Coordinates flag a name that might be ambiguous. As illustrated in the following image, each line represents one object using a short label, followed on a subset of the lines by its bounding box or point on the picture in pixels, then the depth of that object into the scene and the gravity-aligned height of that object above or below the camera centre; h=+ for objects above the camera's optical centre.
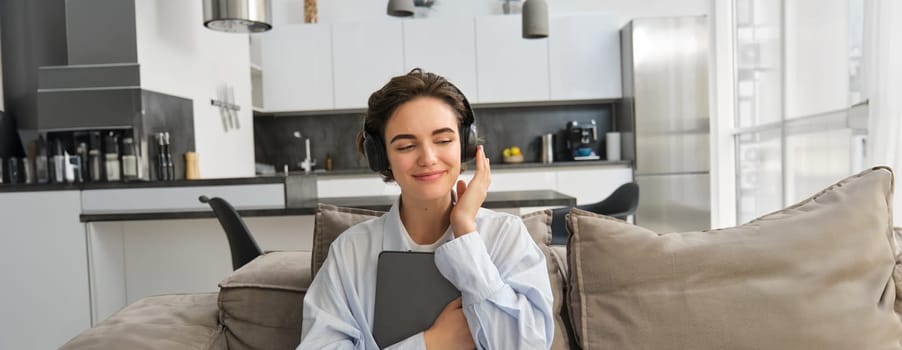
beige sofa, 1.32 -0.30
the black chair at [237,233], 2.43 -0.27
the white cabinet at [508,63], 5.52 +0.73
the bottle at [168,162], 3.58 +0.00
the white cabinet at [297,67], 5.57 +0.76
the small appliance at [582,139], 5.67 +0.07
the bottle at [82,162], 3.47 +0.02
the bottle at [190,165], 3.89 -0.02
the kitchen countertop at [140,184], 3.15 -0.10
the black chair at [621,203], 3.38 -0.30
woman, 1.16 -0.18
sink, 3.24 -0.17
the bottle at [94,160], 3.44 +0.03
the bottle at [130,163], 3.44 +0.00
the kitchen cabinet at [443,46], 5.52 +0.89
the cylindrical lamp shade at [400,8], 3.67 +0.82
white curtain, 2.02 +0.15
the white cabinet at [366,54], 5.54 +0.85
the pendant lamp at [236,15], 3.37 +0.75
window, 2.65 +0.20
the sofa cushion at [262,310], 1.46 -0.34
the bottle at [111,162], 3.43 +0.01
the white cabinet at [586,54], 5.46 +0.77
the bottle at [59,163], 3.41 +0.01
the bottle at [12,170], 3.44 -0.01
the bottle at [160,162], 3.58 +0.00
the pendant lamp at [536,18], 3.86 +0.77
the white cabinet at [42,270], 3.15 -0.50
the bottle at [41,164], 3.45 +0.01
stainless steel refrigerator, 5.12 +0.29
